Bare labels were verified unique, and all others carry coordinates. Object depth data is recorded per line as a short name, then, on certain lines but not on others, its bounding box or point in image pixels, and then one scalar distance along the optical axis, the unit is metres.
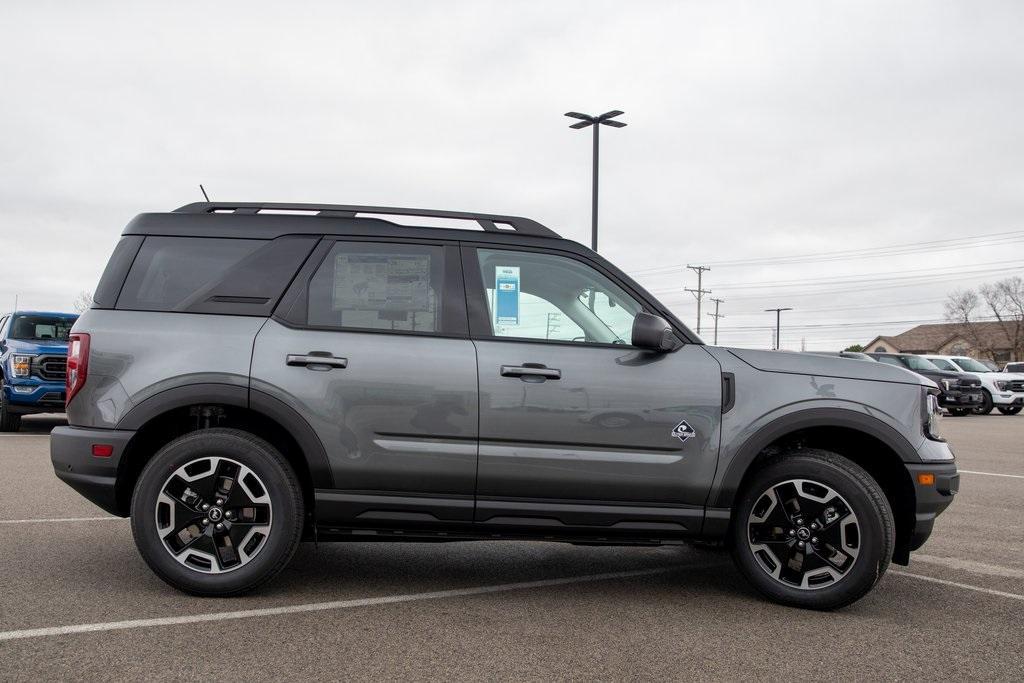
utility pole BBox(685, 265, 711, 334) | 68.19
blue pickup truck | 13.88
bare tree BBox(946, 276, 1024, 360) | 91.94
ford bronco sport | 4.75
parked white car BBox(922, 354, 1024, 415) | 28.59
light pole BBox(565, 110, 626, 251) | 21.78
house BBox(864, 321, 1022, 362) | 95.50
